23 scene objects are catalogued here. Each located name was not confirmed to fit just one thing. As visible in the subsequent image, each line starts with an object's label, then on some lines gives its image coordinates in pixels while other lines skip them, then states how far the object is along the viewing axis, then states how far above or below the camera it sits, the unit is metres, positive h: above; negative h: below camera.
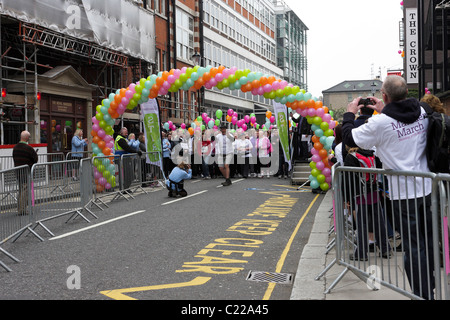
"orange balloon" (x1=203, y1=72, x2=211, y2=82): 16.67 +2.34
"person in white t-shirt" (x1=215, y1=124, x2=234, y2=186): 17.20 -0.10
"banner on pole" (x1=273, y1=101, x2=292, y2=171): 19.25 +0.78
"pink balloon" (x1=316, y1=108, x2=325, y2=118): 15.11 +0.97
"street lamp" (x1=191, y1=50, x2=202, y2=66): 24.11 +4.22
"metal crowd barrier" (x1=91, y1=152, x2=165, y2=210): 12.91 -0.68
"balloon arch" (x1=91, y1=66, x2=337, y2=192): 14.84 +1.63
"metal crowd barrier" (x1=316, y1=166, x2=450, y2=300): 3.42 -0.71
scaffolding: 18.05 +3.85
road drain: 5.59 -1.46
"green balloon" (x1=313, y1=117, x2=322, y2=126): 15.14 +0.72
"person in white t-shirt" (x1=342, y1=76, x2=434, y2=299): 3.89 -0.11
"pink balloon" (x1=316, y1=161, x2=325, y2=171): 14.56 -0.60
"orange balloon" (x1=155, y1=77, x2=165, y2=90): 17.03 +2.25
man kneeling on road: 13.84 -0.85
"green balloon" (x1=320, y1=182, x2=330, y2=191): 14.55 -1.17
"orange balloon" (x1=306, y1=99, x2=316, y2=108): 15.27 +1.26
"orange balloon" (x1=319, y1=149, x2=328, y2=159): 14.73 -0.26
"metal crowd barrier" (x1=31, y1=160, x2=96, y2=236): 8.64 -0.70
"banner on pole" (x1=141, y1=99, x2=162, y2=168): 18.36 +0.80
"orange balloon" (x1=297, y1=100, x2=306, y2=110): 15.41 +1.24
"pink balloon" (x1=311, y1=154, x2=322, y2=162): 14.77 -0.37
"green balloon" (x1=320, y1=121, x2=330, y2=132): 15.02 +0.56
